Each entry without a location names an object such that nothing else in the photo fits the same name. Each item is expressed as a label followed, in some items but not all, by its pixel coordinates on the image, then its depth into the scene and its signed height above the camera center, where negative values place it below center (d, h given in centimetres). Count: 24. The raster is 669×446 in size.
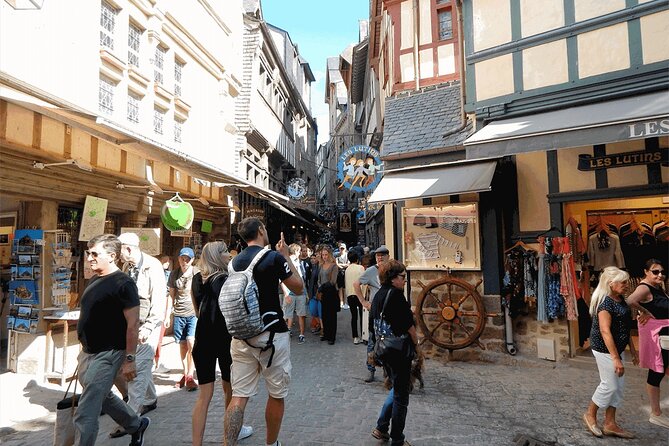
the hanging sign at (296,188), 1839 +289
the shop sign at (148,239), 709 +27
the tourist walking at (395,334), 332 -71
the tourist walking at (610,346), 359 -88
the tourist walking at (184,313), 492 -71
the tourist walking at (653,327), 377 -75
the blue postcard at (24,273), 555 -22
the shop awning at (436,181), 605 +109
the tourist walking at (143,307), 376 -50
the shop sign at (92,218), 607 +58
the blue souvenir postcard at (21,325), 543 -91
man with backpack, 288 -58
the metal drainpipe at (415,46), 923 +460
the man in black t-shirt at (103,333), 287 -56
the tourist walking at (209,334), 323 -66
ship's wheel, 623 -98
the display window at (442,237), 656 +21
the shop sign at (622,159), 530 +119
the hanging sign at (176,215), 691 +66
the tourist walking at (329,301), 735 -88
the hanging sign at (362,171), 991 +194
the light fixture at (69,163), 532 +122
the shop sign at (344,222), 2598 +188
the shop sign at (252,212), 1235 +125
